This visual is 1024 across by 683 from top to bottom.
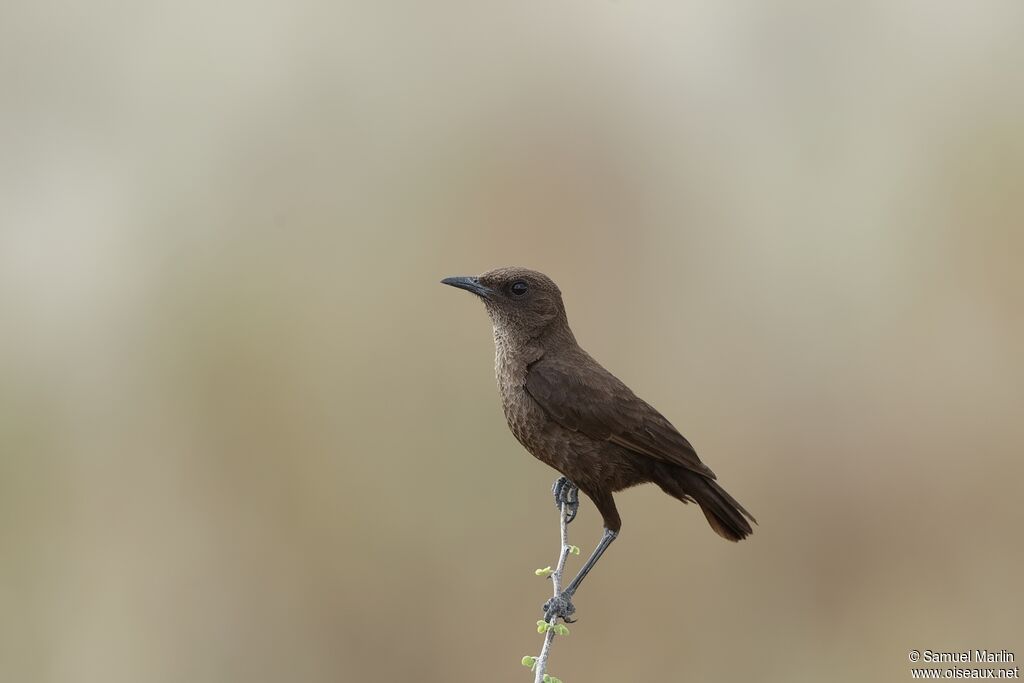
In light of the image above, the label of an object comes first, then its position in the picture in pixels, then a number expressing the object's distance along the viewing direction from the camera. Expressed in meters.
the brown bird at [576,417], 9.07
